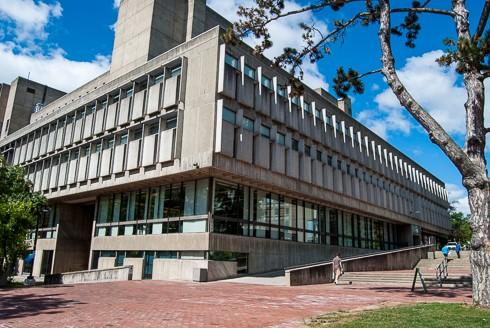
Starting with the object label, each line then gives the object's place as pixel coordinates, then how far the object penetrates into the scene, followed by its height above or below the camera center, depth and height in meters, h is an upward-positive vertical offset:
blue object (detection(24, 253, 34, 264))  33.91 -1.02
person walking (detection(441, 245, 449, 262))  26.35 +0.60
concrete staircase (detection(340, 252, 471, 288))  17.55 -0.97
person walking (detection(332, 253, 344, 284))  19.47 -0.59
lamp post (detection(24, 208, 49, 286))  35.90 +0.44
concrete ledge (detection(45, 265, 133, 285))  21.75 -1.54
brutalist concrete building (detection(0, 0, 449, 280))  22.98 +6.00
